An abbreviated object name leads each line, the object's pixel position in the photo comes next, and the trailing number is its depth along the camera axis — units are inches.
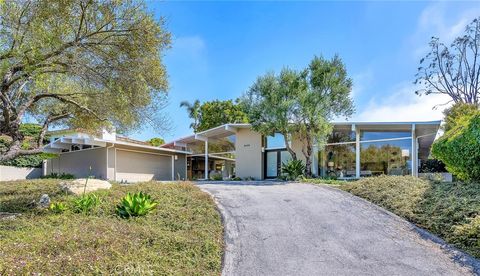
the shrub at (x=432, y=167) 866.8
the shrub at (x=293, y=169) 680.4
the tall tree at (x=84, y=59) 281.1
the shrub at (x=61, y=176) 790.1
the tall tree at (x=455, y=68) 1004.6
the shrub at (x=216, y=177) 855.9
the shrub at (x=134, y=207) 295.1
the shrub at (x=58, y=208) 317.1
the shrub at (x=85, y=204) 312.7
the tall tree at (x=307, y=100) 655.8
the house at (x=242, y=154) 684.7
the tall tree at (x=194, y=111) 1496.1
